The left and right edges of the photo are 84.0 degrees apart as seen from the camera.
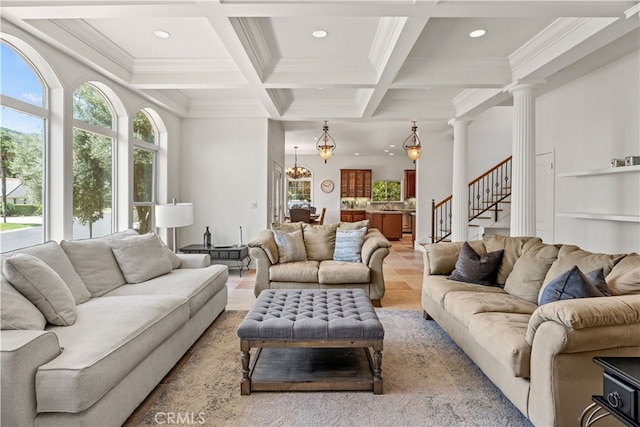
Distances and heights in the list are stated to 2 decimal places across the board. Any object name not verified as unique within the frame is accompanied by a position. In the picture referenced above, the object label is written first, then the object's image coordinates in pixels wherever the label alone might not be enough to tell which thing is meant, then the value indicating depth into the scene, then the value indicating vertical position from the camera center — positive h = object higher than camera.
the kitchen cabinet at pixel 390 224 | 11.27 -0.39
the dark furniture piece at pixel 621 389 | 1.12 -0.58
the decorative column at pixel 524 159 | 4.25 +0.64
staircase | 7.41 +0.12
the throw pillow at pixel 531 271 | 2.82 -0.48
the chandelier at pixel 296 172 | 12.51 +1.43
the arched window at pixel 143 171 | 5.05 +0.59
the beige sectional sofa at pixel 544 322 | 1.72 -0.67
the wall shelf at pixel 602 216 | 3.85 -0.04
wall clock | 13.04 +0.95
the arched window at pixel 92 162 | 3.85 +0.55
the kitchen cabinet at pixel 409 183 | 12.83 +1.04
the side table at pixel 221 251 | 5.54 -0.64
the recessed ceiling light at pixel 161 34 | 3.54 +1.78
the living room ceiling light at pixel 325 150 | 7.22 +1.25
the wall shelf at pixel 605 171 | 3.80 +0.49
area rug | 2.03 -1.18
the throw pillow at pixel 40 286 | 2.05 -0.46
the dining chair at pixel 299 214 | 9.55 -0.08
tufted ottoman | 2.24 -0.84
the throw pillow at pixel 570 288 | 2.08 -0.46
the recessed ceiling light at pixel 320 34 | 3.48 +1.77
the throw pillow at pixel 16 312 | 1.81 -0.55
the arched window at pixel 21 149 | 3.00 +0.53
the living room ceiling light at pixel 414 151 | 7.09 +1.22
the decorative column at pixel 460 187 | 6.20 +0.44
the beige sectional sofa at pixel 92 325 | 1.61 -0.69
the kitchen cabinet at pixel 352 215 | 12.53 -0.13
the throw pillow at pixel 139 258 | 3.22 -0.45
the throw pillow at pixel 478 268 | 3.27 -0.52
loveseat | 4.09 -0.61
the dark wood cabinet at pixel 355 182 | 12.98 +1.08
